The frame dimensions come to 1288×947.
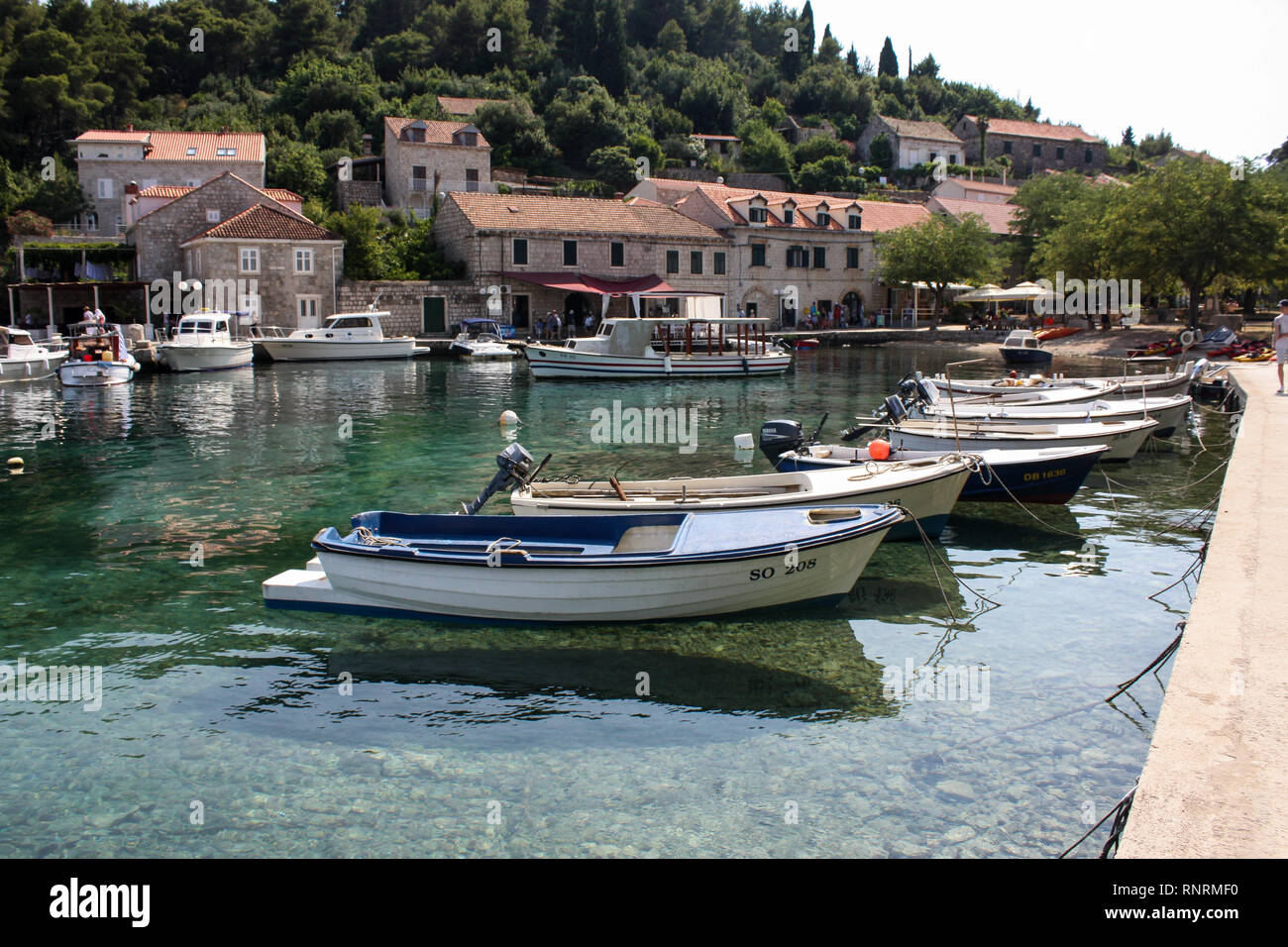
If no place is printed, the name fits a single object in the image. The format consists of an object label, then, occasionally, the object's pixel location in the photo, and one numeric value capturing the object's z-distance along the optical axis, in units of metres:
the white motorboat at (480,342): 43.28
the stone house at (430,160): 58.94
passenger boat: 35.28
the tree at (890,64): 111.88
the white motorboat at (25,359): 32.38
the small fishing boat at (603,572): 8.99
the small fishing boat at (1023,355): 37.44
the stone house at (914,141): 89.19
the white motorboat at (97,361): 31.72
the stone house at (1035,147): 96.81
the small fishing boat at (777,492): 10.97
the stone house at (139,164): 53.91
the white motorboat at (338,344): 41.72
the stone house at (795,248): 53.78
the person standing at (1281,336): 19.58
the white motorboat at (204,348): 37.12
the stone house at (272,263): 43.16
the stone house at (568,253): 48.03
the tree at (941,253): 51.06
